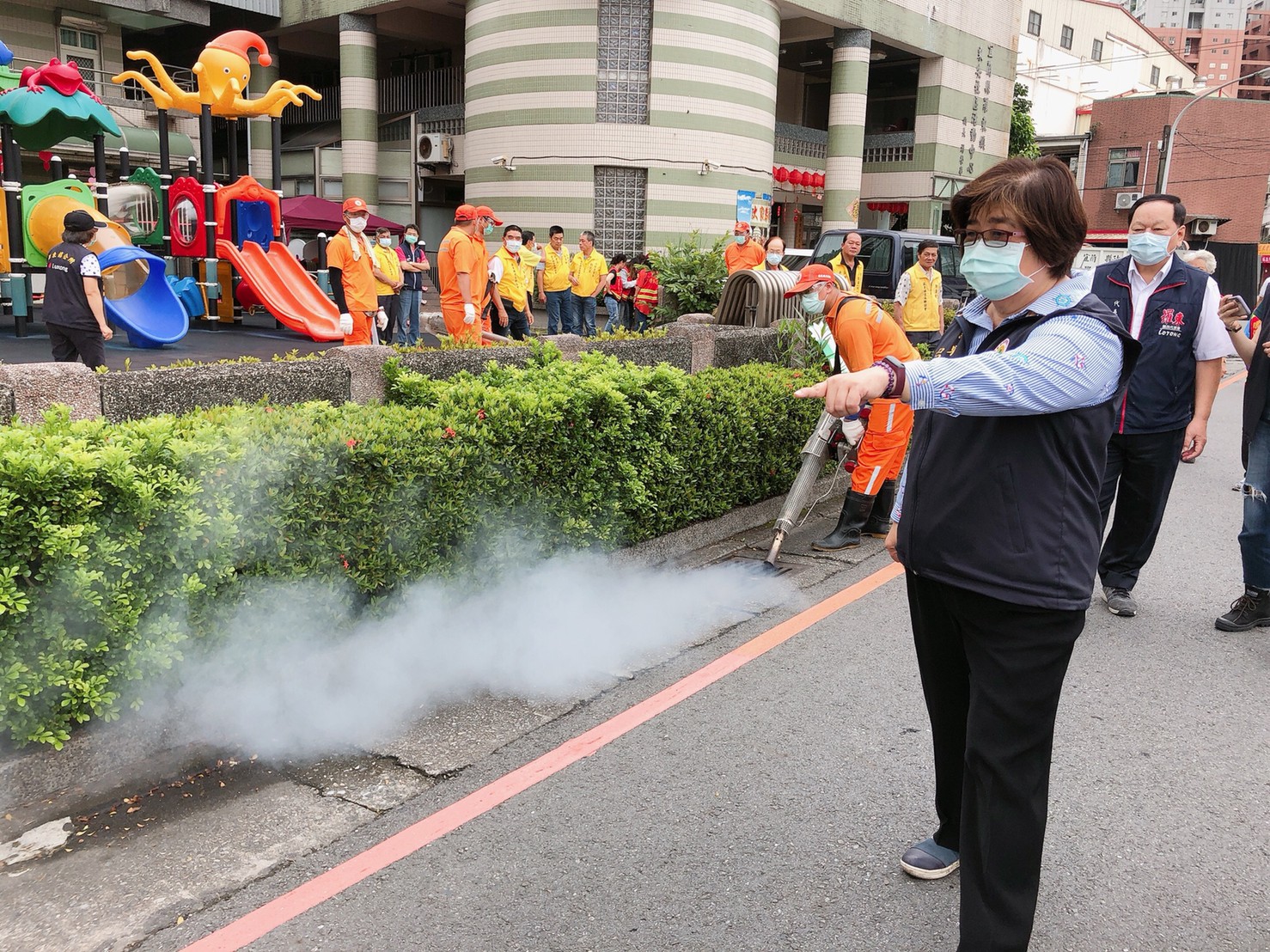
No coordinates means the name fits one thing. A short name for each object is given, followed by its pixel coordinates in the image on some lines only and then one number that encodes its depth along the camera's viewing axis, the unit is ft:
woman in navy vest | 7.22
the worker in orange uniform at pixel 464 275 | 31.89
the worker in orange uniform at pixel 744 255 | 43.24
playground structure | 42.57
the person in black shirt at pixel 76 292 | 26.63
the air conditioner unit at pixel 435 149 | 87.76
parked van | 50.06
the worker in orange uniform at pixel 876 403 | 19.38
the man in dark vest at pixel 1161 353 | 16.06
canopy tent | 68.08
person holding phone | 16.38
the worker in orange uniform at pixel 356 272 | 36.50
